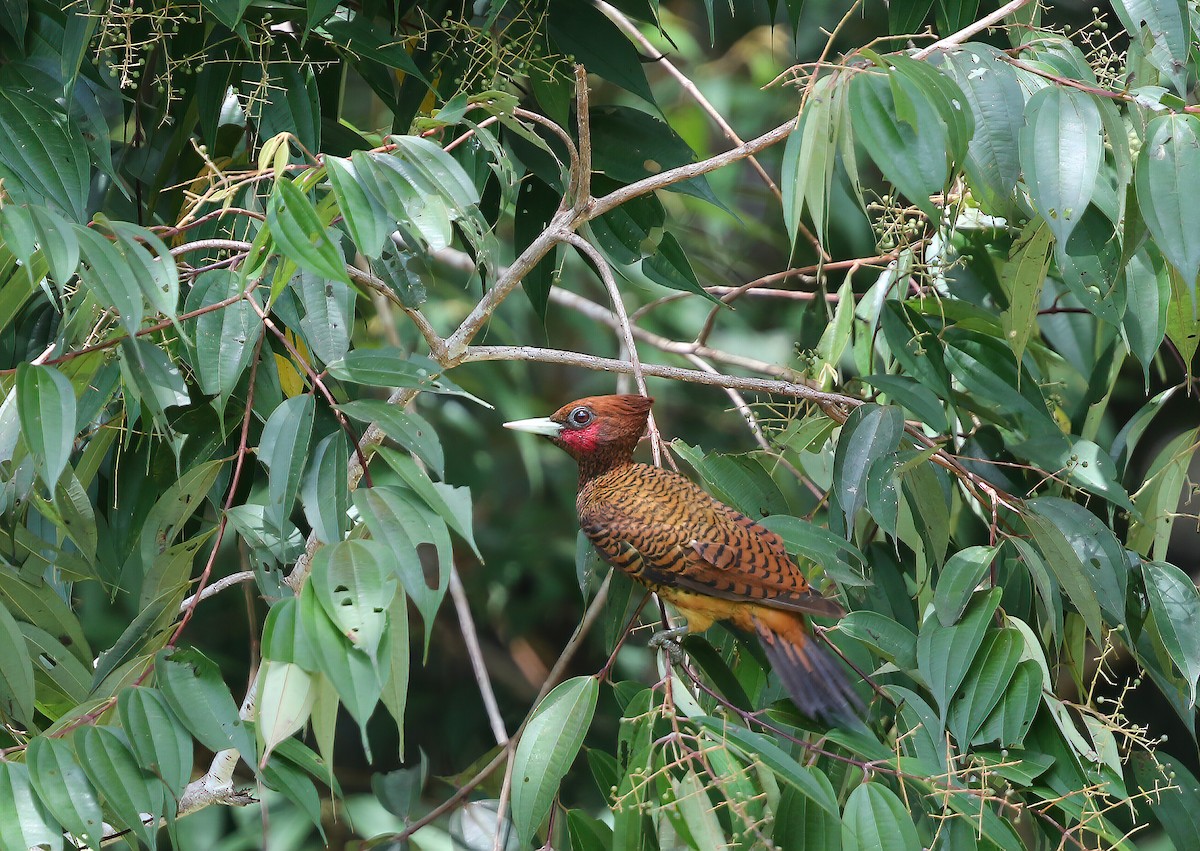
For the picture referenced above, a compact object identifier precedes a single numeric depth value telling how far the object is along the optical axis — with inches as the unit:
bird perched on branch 305.3
